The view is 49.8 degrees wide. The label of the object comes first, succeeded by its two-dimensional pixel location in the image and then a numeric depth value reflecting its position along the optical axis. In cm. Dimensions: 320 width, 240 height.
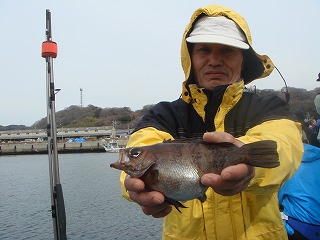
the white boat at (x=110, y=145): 7866
